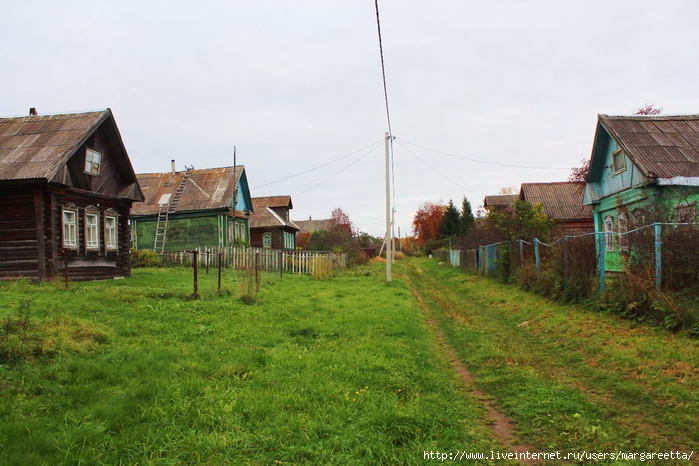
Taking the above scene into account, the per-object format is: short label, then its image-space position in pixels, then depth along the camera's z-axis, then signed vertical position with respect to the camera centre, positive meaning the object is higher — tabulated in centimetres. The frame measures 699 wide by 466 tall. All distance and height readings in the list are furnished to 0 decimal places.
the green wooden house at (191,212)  3095 +224
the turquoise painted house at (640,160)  1467 +253
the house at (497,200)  6238 +513
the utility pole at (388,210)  2103 +137
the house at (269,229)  4178 +133
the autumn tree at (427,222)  8300 +334
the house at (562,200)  3459 +280
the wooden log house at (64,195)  1538 +190
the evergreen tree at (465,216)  5631 +296
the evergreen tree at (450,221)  6203 +241
